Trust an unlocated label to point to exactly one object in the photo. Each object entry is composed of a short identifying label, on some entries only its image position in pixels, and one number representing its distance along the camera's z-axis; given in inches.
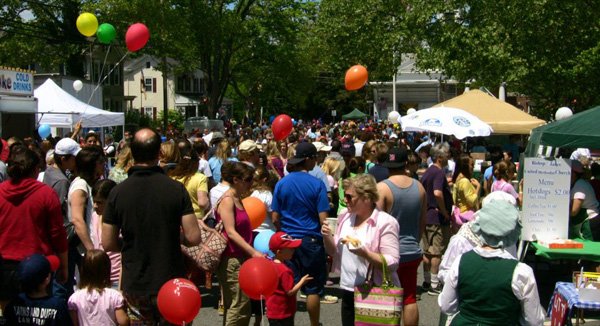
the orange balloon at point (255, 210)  261.7
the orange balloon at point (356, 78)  507.8
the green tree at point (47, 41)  1665.8
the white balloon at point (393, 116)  1114.1
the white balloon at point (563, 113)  652.7
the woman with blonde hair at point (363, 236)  204.2
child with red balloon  231.6
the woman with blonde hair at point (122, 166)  281.3
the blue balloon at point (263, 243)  244.7
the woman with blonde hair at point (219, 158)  426.3
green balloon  671.1
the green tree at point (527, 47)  811.4
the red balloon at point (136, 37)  575.2
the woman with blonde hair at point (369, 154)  410.6
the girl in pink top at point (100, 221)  223.8
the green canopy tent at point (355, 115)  2092.6
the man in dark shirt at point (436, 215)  343.9
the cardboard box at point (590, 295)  241.8
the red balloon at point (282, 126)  486.9
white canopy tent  784.3
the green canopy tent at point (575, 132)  316.8
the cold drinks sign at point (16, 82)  712.4
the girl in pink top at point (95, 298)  189.2
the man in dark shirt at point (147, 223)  171.8
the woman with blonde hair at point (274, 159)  431.4
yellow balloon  645.9
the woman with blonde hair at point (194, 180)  295.0
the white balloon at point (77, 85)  1001.5
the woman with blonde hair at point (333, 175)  412.5
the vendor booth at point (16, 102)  712.4
